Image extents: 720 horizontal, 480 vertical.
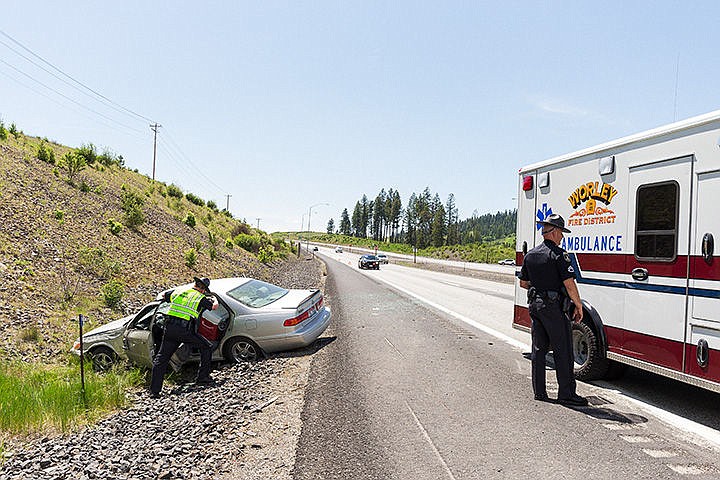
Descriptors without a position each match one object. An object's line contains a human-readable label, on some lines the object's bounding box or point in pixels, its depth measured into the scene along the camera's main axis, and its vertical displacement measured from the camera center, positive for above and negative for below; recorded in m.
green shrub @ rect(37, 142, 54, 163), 23.03 +3.29
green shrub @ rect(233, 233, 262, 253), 39.19 -0.33
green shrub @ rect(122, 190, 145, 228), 22.32 +0.96
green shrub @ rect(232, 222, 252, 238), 43.38 +0.81
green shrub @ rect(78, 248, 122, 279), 15.77 -0.97
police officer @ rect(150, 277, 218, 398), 7.95 -1.48
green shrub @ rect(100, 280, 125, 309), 14.03 -1.69
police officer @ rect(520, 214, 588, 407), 5.86 -0.65
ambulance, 5.12 +0.10
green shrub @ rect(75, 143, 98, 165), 30.80 +4.70
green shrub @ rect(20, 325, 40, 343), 10.67 -2.21
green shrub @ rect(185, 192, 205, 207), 44.10 +3.14
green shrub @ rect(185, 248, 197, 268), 22.80 -1.04
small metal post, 6.96 -2.03
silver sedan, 8.98 -1.63
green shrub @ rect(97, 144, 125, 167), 33.50 +4.85
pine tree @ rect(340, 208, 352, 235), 192.50 +6.84
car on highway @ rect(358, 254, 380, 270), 50.22 -1.92
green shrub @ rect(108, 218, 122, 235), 20.12 +0.21
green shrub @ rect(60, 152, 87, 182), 23.39 +3.04
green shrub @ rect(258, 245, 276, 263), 38.14 -1.28
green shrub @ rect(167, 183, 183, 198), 40.56 +3.49
